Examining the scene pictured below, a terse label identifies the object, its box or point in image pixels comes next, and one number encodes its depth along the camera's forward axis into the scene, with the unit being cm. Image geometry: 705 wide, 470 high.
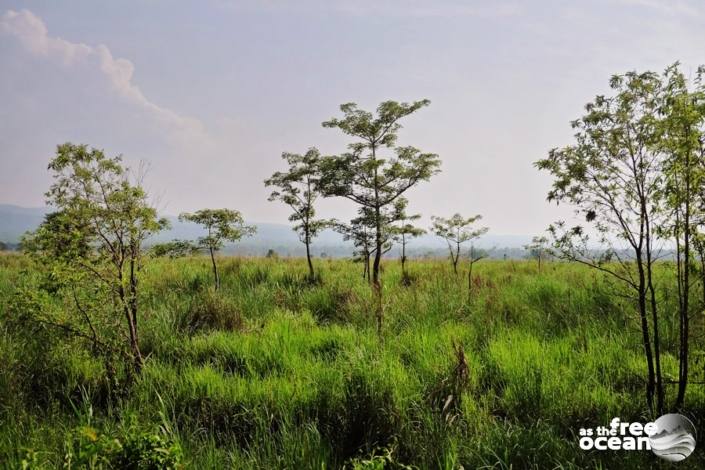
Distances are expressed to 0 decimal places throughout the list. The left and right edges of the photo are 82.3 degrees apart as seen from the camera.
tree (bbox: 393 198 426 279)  1066
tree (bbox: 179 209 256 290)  1119
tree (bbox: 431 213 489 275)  1434
